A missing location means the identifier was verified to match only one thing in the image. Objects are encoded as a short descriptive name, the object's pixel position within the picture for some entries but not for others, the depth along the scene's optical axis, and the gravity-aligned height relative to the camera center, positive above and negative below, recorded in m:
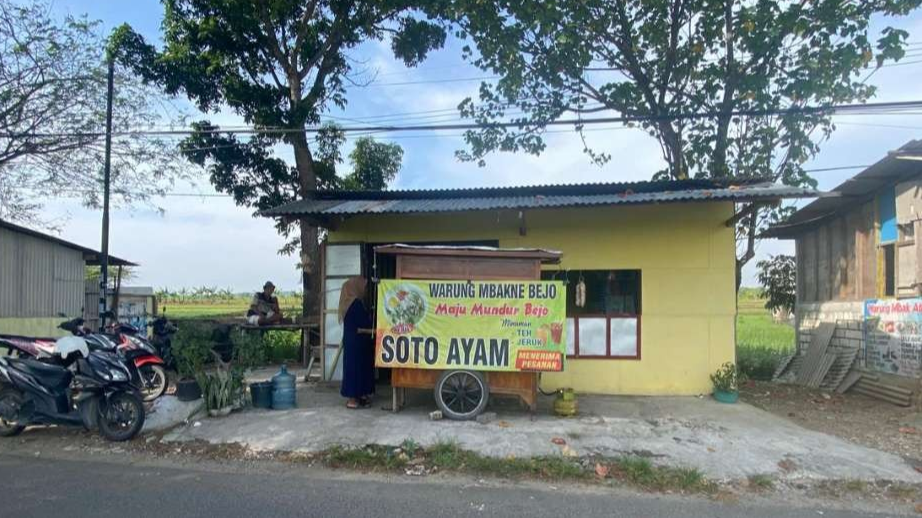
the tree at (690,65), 10.88 +4.55
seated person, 12.01 -0.55
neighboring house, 9.00 +0.38
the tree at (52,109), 11.87 +3.68
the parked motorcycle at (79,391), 6.47 -1.26
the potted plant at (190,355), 7.34 -0.92
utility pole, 11.74 +1.31
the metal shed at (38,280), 11.57 +0.05
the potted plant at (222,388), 7.26 -1.34
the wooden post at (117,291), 13.33 -0.20
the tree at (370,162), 16.16 +3.40
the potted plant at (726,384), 8.21 -1.45
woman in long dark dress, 7.73 -0.86
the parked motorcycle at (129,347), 6.95 -0.88
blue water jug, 7.67 -1.45
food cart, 7.16 -0.53
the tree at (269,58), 14.05 +5.69
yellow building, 8.62 +0.19
